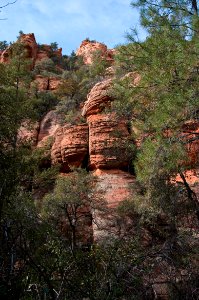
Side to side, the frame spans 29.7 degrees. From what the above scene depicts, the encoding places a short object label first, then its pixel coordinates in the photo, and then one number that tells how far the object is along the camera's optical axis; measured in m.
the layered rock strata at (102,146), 18.53
